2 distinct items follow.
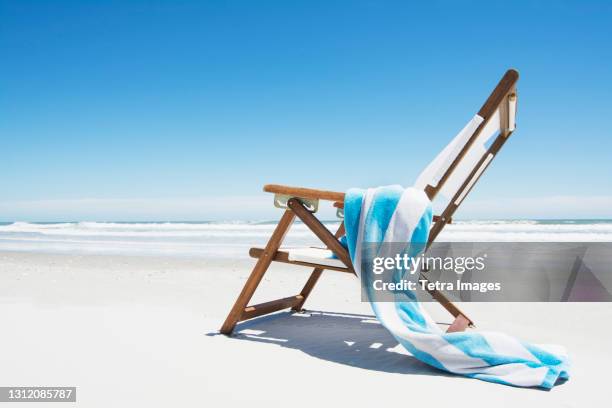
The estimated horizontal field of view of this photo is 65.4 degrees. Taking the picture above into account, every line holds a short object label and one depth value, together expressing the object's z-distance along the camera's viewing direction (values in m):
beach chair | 2.67
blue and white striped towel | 2.26
